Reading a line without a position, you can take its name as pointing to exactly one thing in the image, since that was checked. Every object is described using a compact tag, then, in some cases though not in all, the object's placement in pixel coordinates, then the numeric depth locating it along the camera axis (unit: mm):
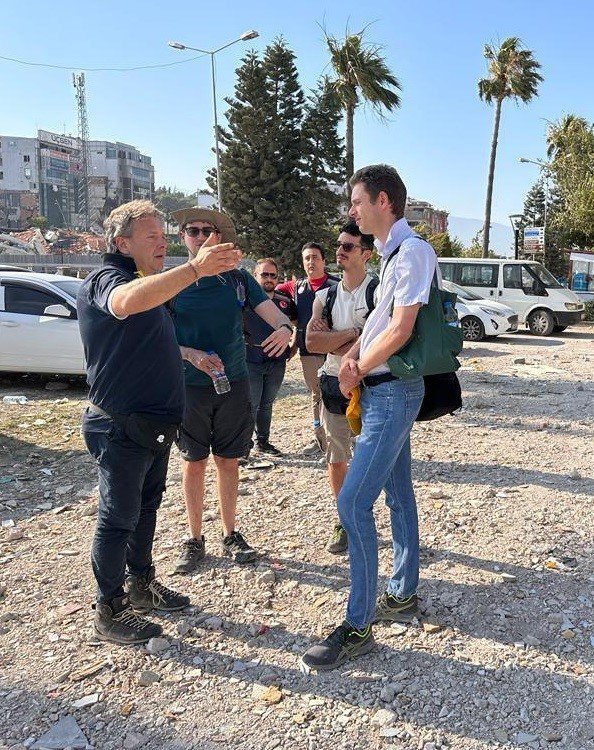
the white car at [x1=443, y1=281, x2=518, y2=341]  15641
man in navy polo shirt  2861
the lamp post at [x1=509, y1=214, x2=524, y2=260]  28812
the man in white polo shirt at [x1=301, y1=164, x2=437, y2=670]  2615
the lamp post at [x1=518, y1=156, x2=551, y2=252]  29562
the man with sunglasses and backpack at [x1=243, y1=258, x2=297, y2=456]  5969
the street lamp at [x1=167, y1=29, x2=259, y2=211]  25672
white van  17406
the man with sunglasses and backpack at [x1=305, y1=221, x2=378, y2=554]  3508
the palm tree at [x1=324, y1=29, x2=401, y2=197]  24281
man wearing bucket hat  3682
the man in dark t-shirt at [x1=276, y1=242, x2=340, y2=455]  5648
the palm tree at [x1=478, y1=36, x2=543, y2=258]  30922
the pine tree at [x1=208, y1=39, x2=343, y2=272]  35688
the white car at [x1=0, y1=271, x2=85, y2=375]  9320
